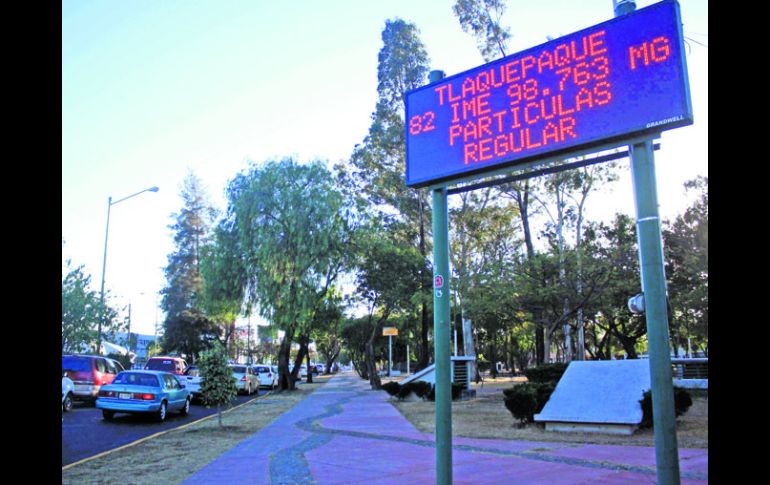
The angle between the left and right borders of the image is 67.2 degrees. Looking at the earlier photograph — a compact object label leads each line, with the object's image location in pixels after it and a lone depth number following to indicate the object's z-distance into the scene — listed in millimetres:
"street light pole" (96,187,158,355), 28391
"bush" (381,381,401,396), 23812
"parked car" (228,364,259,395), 29016
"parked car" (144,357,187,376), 27359
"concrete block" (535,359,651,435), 11383
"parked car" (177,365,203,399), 23453
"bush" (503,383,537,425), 13000
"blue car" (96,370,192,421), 15977
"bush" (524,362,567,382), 23188
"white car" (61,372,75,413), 17683
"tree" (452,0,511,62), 28703
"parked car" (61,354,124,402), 20328
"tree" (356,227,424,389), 30547
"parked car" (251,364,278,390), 37156
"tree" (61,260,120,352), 33969
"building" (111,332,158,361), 64269
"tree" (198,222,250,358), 30203
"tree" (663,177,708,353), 27891
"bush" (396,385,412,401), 23438
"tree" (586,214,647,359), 22172
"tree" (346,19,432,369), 32000
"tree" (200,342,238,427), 14289
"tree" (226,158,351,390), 29453
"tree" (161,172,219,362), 54562
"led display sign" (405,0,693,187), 4766
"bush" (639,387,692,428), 11383
